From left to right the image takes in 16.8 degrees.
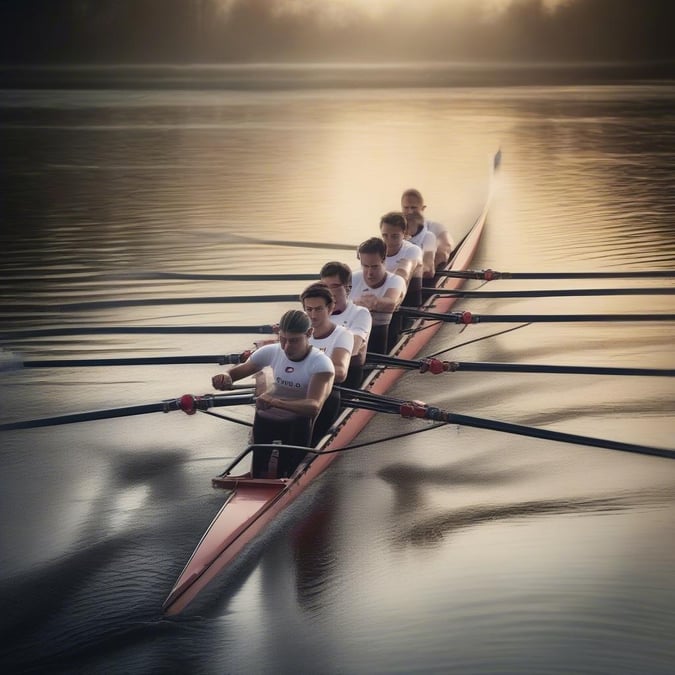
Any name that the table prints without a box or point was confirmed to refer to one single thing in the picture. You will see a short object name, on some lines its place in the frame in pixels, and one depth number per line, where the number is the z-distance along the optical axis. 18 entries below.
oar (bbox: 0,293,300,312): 17.31
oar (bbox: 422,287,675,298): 17.19
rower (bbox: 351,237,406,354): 14.54
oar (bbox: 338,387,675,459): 10.70
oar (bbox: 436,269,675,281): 19.20
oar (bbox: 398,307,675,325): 15.74
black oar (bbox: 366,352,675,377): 13.16
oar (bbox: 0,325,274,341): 15.05
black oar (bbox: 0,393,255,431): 11.09
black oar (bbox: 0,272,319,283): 19.48
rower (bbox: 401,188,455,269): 20.33
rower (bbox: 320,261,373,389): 12.61
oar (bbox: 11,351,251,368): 13.30
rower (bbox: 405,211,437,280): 18.67
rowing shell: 8.87
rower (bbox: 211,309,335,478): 10.63
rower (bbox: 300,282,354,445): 11.35
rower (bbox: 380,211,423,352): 16.56
